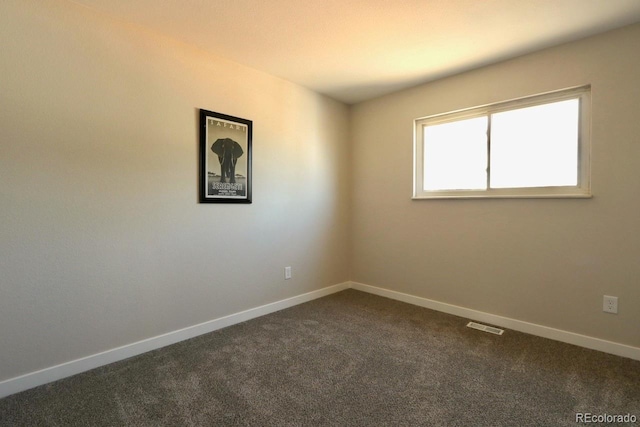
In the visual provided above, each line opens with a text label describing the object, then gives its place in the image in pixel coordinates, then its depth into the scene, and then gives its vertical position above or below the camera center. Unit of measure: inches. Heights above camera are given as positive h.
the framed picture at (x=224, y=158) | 96.3 +16.8
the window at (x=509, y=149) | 91.4 +21.7
